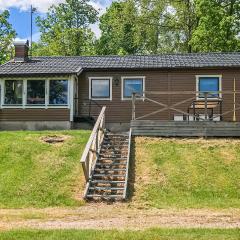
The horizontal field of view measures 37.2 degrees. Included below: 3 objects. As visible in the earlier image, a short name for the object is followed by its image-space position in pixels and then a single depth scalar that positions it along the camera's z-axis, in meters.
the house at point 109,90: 16.44
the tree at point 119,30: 29.18
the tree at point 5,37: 31.88
